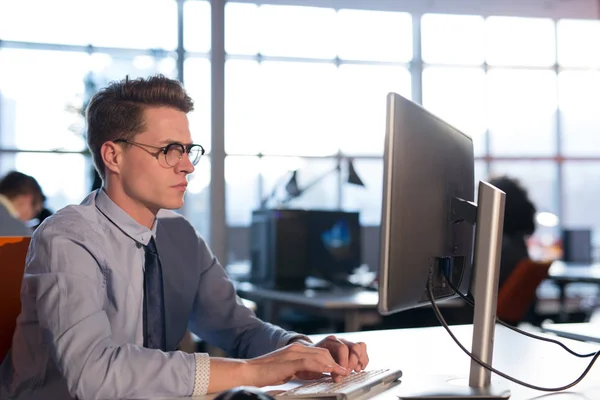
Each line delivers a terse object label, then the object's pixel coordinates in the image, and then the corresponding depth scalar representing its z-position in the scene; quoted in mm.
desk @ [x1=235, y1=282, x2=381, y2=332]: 3732
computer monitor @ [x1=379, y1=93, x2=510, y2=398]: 1097
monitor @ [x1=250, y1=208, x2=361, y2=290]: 4367
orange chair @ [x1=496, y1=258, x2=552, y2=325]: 3484
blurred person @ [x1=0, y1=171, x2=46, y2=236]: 4570
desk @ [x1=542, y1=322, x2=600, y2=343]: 1965
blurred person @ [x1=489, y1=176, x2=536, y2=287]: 3629
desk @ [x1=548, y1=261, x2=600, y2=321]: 5359
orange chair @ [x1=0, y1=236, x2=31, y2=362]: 1600
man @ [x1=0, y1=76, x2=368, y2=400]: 1252
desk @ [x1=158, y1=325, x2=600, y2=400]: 1319
